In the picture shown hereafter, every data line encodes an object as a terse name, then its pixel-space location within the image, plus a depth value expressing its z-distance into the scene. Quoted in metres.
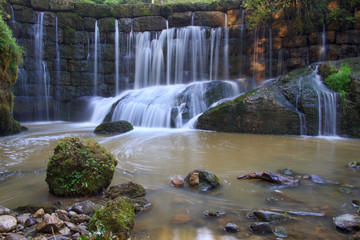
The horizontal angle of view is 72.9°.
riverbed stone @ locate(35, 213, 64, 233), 2.30
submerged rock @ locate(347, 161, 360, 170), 4.48
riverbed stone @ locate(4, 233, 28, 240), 2.10
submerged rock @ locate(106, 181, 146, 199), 3.19
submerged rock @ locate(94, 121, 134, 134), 9.32
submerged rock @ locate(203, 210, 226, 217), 2.70
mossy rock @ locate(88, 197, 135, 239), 2.22
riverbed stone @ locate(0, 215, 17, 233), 2.27
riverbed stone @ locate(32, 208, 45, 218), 2.57
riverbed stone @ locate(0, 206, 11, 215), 2.59
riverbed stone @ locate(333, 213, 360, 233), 2.33
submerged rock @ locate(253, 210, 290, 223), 2.56
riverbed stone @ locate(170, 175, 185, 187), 3.64
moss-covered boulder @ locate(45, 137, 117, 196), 3.20
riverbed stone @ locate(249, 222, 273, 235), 2.34
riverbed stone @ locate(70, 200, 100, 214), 2.72
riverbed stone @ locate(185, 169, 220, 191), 3.53
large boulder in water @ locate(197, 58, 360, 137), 8.66
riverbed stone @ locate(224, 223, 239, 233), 2.38
